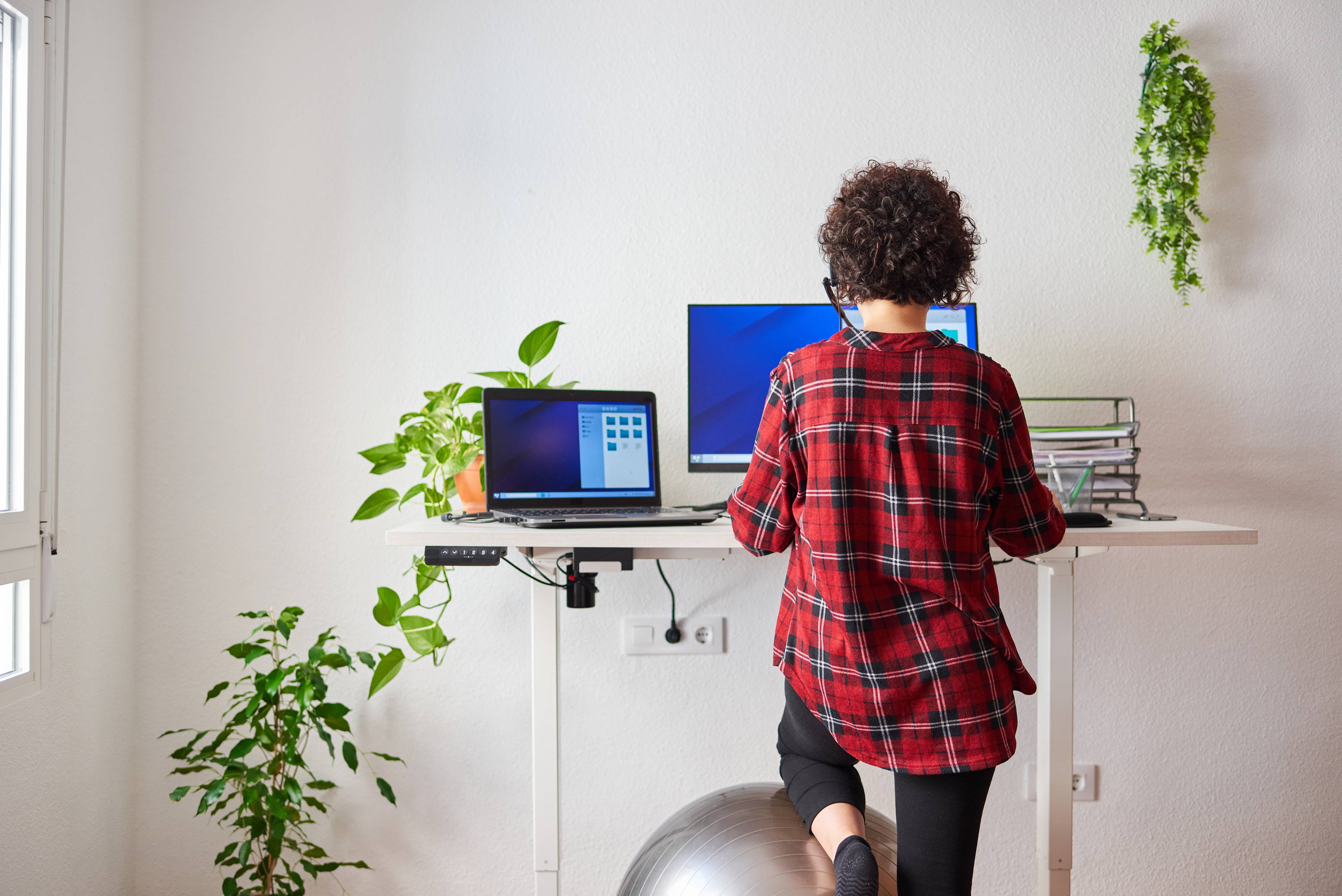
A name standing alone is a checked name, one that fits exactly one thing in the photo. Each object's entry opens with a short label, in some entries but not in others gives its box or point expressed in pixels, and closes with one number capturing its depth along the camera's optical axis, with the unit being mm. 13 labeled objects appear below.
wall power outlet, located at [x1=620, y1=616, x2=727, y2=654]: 1925
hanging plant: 1837
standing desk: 1352
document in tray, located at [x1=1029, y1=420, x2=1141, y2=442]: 1577
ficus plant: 1645
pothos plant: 1685
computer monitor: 1708
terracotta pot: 1673
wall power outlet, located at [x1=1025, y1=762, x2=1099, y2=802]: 1907
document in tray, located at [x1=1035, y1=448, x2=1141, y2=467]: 1567
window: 1540
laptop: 1614
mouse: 1403
